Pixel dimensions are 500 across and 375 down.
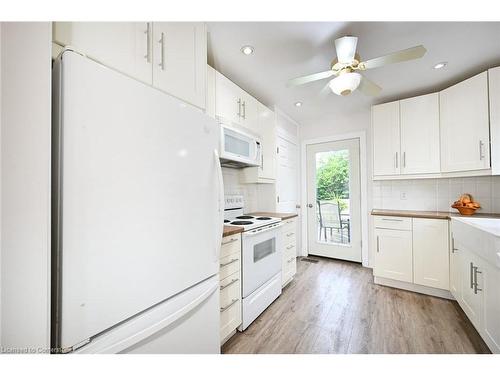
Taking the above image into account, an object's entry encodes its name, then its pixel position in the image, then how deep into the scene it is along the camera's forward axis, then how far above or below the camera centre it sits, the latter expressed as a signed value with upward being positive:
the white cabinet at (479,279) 1.30 -0.69
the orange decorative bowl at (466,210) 2.16 -0.24
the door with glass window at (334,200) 3.26 -0.18
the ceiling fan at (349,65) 1.41 +0.91
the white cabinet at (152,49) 0.75 +0.61
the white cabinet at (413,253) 2.18 -0.73
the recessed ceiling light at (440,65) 1.96 +1.19
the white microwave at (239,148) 1.81 +0.41
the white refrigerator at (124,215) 0.59 -0.09
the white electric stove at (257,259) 1.69 -0.64
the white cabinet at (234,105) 1.83 +0.84
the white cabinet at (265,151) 2.45 +0.49
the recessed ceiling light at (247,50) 1.71 +1.18
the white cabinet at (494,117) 1.92 +0.66
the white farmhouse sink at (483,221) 1.81 -0.30
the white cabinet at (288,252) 2.43 -0.77
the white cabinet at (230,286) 1.47 -0.72
